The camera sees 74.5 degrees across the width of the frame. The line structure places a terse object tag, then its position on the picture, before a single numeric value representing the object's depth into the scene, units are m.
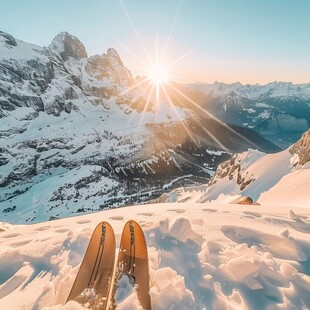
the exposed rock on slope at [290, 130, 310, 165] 26.99
